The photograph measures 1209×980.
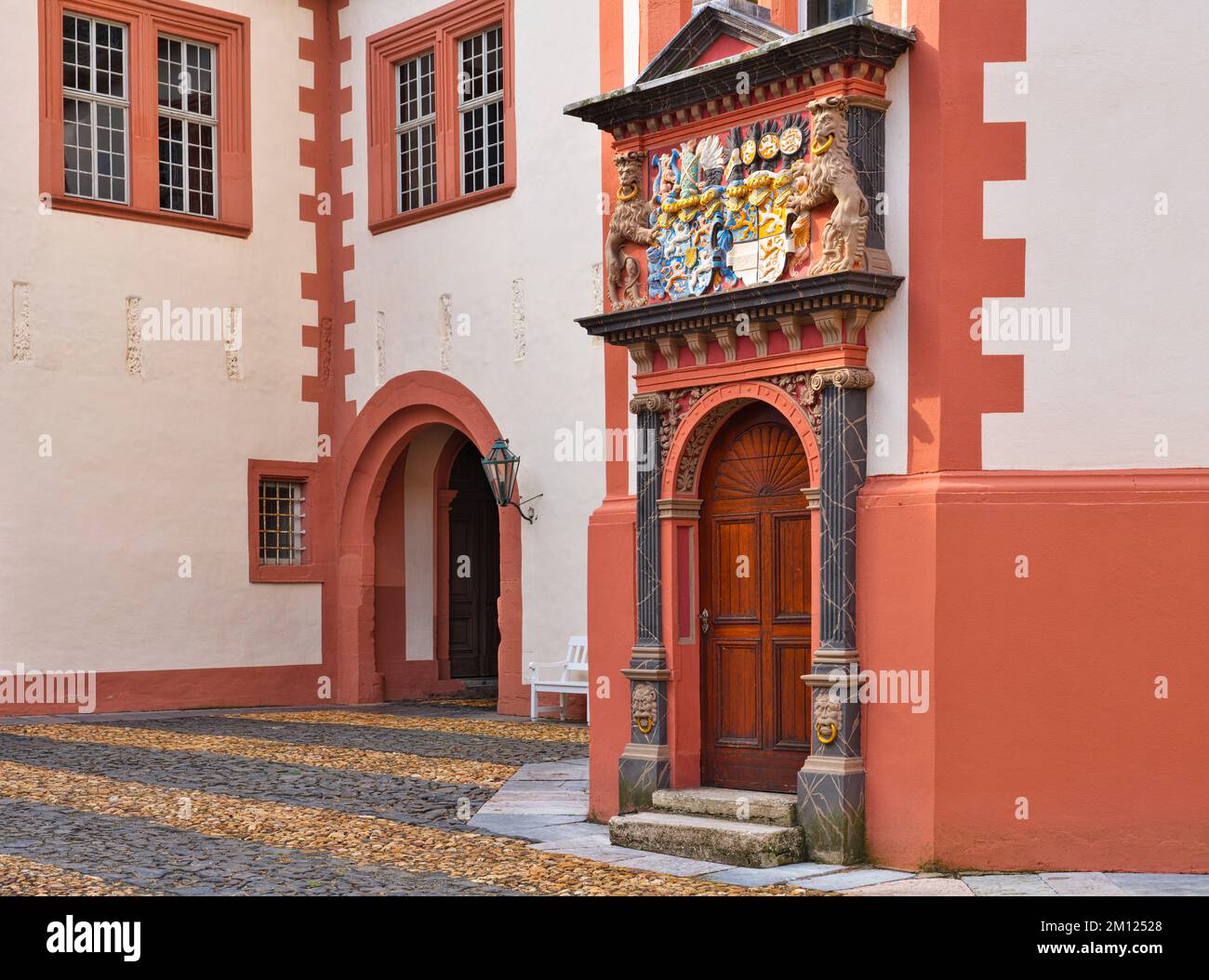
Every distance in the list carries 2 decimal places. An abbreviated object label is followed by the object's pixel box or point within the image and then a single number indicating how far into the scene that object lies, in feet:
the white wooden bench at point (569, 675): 49.19
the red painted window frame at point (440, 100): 53.83
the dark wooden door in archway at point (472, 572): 61.52
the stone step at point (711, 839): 26.61
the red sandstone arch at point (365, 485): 56.18
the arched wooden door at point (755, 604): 29.09
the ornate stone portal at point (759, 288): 27.02
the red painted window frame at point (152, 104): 53.06
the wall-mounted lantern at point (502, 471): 51.62
